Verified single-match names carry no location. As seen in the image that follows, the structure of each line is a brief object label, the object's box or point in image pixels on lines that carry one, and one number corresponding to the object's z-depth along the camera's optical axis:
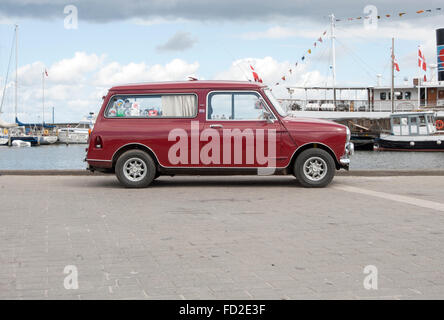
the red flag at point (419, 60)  56.84
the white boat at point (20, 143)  81.24
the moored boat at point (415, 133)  47.38
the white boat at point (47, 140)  86.37
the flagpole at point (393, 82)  57.46
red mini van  11.44
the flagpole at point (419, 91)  57.25
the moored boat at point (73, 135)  85.96
